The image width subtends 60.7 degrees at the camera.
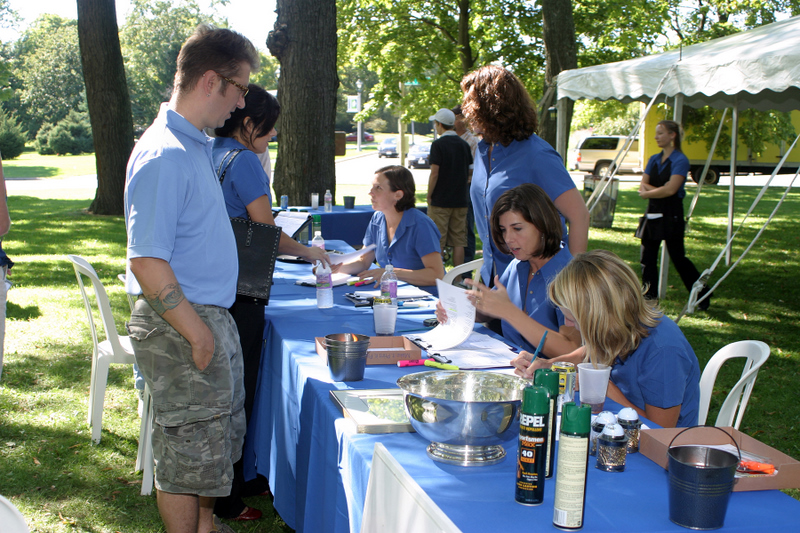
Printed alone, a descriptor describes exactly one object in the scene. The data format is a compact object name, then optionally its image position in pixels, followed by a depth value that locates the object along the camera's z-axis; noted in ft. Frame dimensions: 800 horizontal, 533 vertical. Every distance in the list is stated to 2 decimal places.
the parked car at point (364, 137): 172.93
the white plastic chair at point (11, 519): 3.46
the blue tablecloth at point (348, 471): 4.11
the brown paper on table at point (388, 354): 7.30
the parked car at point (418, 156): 90.79
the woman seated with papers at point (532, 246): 8.27
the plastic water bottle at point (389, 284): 9.58
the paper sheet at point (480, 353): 7.25
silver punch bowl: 4.66
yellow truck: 70.54
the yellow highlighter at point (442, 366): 6.96
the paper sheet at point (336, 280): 11.73
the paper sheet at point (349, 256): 11.91
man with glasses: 5.90
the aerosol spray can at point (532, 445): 4.00
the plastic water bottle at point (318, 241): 13.33
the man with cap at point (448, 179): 23.63
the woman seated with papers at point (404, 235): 11.93
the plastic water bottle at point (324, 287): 9.86
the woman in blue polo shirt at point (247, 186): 8.59
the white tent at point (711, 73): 14.94
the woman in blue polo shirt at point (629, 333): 6.13
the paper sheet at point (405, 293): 10.75
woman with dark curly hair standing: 9.95
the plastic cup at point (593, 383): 5.41
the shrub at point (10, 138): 96.89
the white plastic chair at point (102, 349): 9.78
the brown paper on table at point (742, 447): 4.46
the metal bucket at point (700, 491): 3.84
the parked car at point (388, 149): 112.27
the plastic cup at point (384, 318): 8.21
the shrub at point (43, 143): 113.54
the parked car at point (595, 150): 78.23
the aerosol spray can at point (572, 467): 3.77
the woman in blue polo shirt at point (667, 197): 19.43
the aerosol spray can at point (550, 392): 4.50
